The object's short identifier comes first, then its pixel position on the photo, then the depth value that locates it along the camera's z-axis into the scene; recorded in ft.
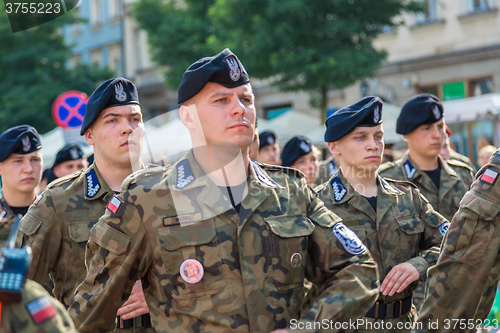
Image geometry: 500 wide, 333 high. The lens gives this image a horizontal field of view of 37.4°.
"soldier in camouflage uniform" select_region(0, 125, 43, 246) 19.98
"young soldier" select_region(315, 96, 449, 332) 15.58
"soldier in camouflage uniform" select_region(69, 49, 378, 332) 10.14
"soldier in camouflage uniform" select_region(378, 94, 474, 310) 21.03
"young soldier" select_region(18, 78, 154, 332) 14.26
